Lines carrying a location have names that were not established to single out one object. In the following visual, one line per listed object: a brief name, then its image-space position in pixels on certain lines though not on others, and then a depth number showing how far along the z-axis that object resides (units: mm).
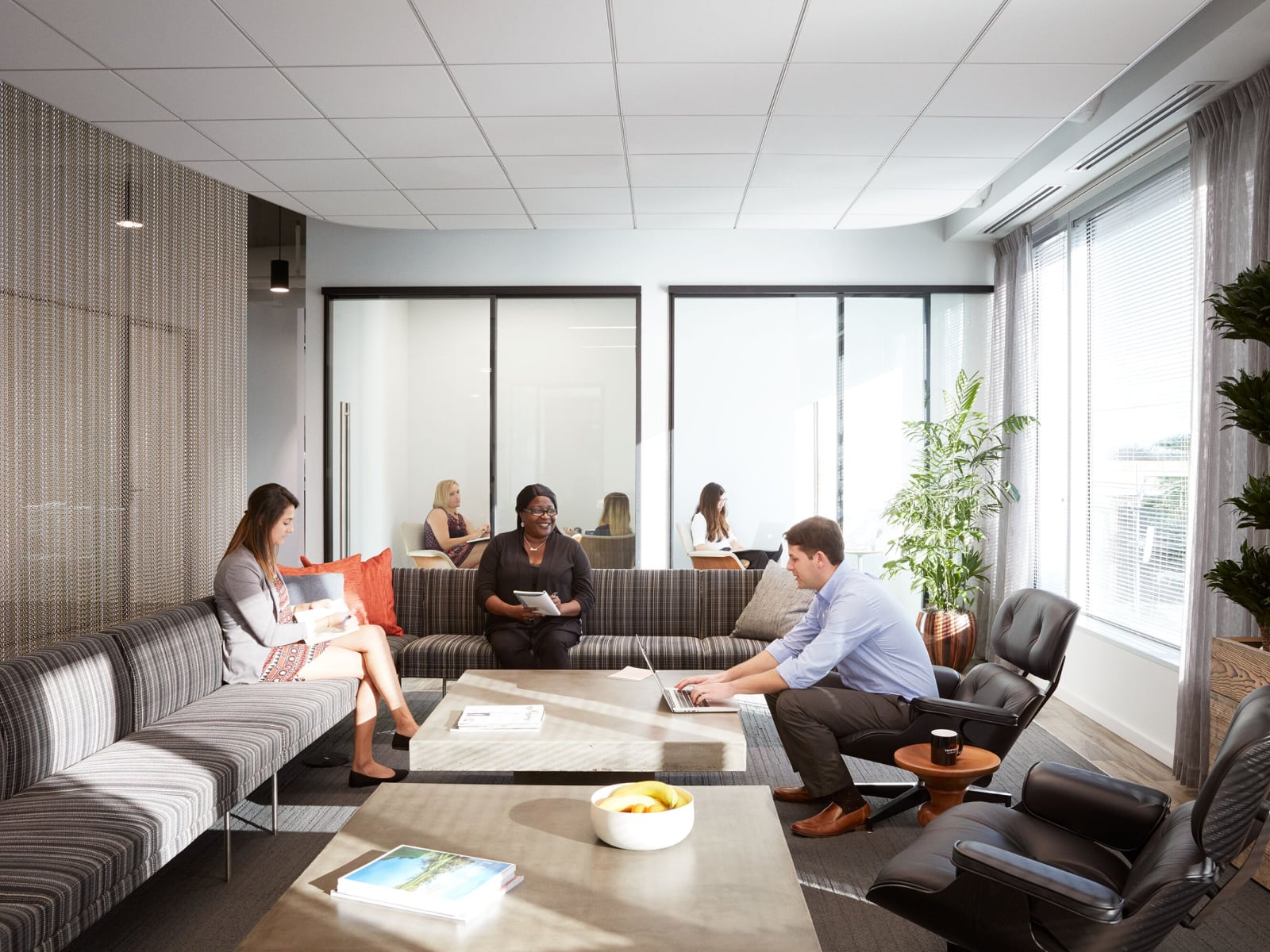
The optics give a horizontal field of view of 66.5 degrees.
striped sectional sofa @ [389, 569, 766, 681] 5191
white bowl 2049
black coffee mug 3043
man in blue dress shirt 3414
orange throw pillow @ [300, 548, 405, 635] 4918
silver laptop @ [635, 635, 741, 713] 3354
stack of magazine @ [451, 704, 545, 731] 3123
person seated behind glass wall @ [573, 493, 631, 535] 6828
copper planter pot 6031
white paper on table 3914
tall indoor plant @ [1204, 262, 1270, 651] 2898
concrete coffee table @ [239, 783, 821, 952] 1698
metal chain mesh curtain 3604
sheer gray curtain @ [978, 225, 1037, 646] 6125
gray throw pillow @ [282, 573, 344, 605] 4484
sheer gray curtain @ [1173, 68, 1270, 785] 3711
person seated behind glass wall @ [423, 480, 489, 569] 6816
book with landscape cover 1779
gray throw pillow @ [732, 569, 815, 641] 4918
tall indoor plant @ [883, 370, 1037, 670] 6070
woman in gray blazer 3883
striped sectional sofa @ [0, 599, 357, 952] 2182
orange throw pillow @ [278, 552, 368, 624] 4719
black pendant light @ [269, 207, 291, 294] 6848
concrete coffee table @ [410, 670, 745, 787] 2971
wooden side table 2998
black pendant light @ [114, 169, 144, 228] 4207
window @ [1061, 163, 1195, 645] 4566
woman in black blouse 4641
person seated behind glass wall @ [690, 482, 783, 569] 6684
